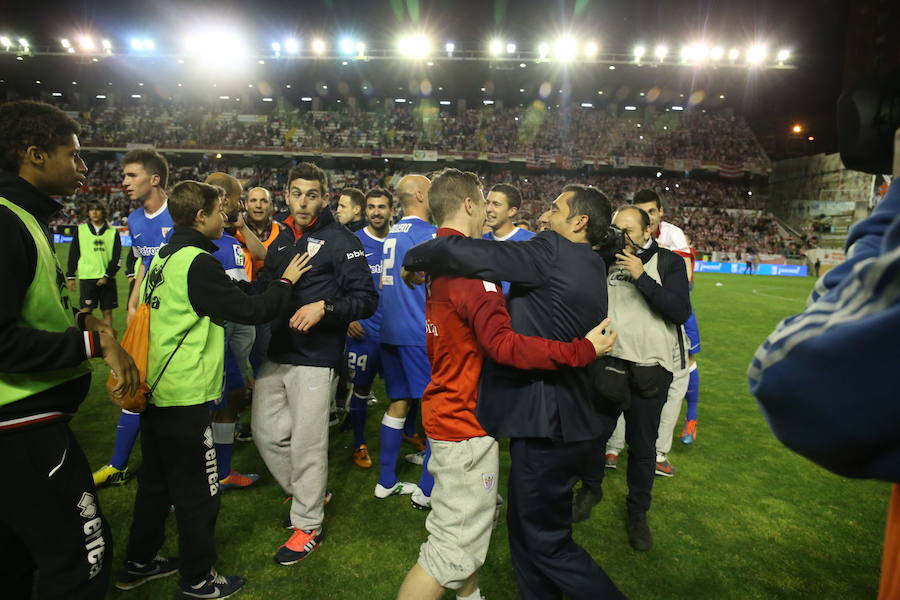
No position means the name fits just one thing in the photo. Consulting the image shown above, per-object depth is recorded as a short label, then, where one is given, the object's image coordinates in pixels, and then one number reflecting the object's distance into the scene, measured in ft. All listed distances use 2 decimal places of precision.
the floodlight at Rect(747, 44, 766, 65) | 120.15
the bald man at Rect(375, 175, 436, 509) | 13.47
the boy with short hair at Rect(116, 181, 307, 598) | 8.66
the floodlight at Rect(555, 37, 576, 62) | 119.24
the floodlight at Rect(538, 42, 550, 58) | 118.83
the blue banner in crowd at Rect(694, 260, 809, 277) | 93.71
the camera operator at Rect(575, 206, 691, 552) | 10.96
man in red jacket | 6.98
